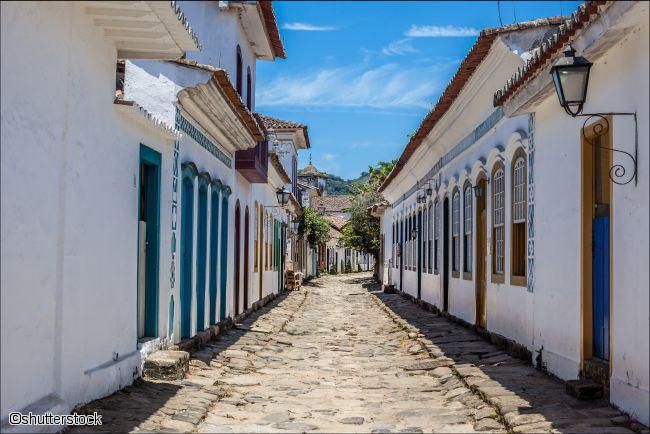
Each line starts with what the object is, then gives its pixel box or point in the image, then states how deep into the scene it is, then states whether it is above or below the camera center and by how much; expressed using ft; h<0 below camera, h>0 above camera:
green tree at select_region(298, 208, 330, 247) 139.23 +4.73
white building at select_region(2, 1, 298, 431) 17.65 +1.80
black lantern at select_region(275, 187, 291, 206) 75.00 +5.29
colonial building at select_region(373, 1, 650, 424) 20.97 +2.15
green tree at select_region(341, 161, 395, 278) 134.21 +4.61
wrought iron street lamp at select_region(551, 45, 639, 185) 22.18 +4.81
